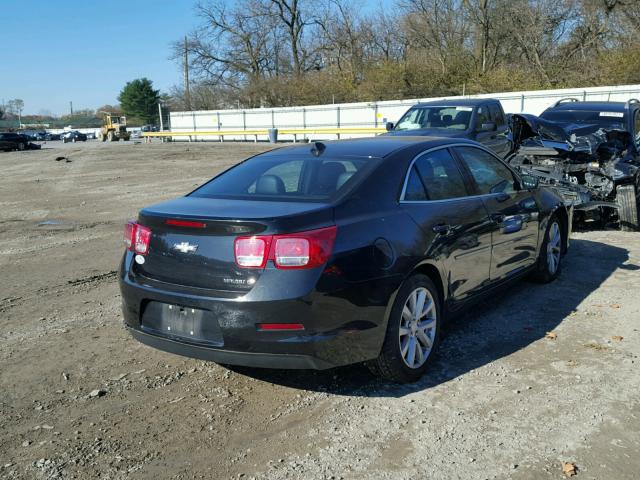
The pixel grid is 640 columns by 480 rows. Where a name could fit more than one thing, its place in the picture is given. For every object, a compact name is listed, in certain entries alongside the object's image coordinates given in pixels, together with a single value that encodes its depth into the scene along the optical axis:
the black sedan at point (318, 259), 3.49
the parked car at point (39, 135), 81.42
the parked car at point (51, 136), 82.69
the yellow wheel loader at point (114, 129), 65.08
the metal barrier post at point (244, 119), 48.22
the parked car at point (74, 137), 71.62
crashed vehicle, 8.88
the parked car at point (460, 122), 11.42
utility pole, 61.62
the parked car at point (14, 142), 44.75
